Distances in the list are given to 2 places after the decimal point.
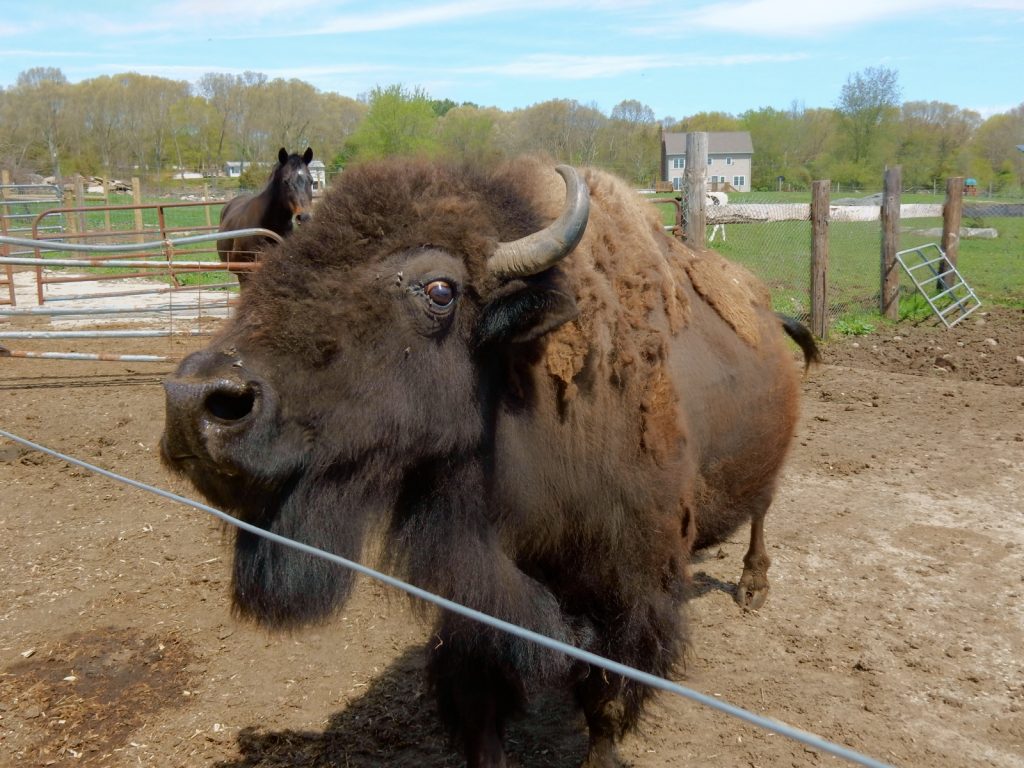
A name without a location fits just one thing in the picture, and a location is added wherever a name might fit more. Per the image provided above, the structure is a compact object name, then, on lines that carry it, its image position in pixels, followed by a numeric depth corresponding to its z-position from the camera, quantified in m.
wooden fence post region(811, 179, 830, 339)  12.59
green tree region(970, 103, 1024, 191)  56.66
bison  2.50
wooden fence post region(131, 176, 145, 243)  28.47
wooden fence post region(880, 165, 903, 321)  13.72
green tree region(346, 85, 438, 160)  41.69
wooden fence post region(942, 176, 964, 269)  14.33
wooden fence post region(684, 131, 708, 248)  10.25
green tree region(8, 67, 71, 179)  58.28
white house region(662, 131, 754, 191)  72.88
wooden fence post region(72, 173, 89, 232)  27.92
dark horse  13.55
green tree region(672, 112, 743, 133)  83.88
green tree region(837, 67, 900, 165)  61.56
